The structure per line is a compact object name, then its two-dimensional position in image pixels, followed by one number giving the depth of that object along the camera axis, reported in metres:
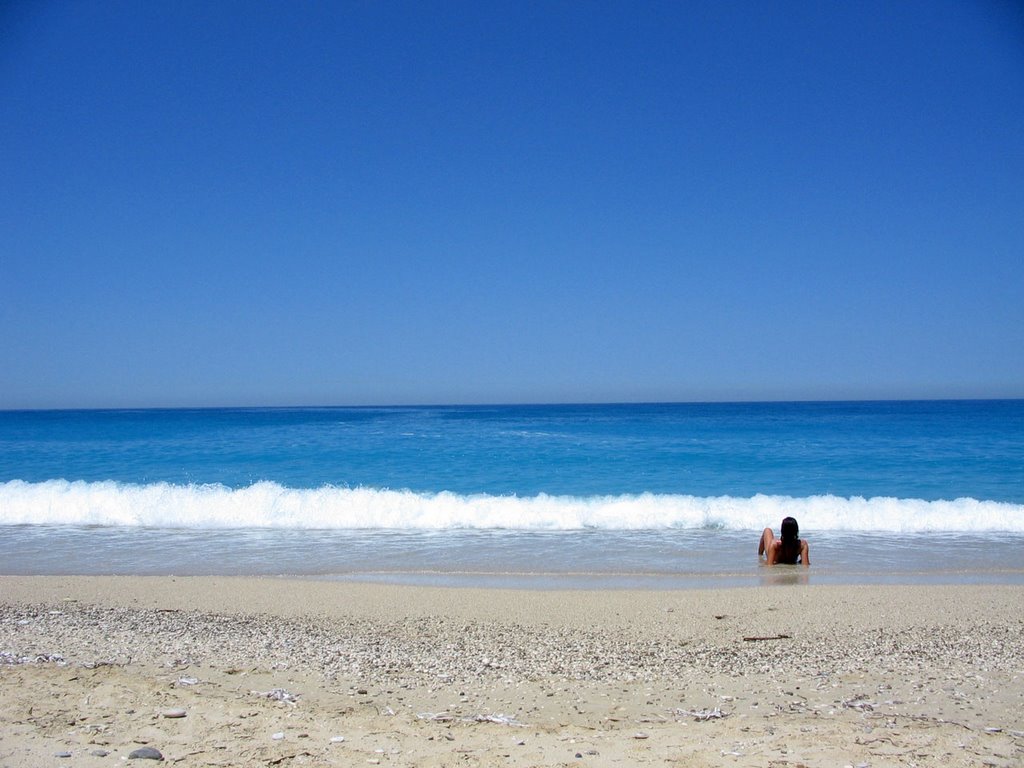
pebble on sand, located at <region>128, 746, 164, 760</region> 3.94
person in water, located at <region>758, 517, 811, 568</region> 10.56
